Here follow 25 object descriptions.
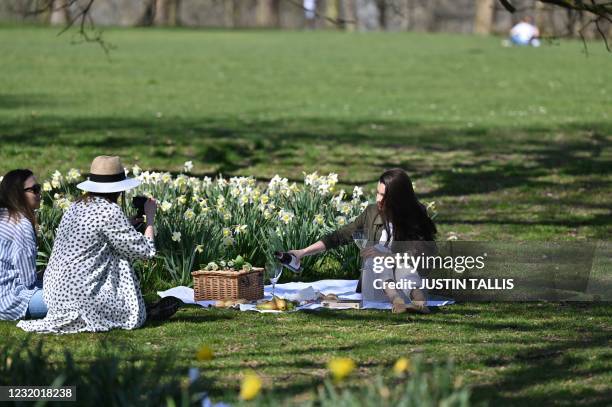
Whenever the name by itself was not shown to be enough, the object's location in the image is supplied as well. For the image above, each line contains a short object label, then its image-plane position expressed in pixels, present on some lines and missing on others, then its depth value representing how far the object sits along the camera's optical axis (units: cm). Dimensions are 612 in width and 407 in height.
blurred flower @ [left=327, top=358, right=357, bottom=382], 735
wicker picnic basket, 1519
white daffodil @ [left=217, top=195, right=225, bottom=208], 1736
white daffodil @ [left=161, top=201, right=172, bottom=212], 1631
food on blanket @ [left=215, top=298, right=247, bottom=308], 1512
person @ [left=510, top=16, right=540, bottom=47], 7931
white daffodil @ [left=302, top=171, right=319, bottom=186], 1841
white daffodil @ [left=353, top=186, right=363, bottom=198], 1772
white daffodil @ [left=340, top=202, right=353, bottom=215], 1752
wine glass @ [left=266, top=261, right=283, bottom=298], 1562
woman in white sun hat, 1335
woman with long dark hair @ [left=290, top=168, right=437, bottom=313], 1470
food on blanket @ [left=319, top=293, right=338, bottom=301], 1538
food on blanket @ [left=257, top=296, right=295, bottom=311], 1481
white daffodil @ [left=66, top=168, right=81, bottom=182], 1761
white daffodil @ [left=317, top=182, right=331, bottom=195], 1807
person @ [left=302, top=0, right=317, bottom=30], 14320
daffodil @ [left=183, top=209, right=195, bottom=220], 1659
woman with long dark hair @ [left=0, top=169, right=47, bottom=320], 1403
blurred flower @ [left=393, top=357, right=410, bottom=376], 812
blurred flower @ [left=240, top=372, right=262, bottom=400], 721
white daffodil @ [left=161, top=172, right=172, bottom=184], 1805
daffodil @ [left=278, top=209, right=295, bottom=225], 1692
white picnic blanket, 1509
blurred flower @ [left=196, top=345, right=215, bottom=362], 918
